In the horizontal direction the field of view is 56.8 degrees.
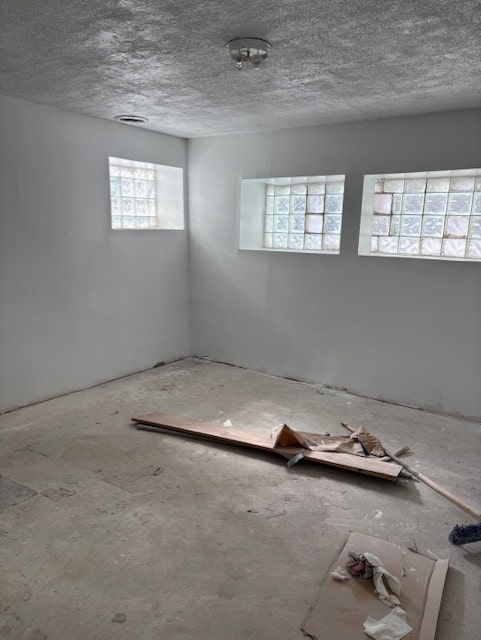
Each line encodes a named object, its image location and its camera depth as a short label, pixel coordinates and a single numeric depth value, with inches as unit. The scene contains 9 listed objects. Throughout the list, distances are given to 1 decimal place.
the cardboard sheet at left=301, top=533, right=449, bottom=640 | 75.3
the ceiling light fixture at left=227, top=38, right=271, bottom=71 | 95.7
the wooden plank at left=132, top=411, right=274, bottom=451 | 136.6
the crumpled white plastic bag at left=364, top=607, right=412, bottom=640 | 74.0
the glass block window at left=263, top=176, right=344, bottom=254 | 196.1
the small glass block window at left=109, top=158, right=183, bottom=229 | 202.1
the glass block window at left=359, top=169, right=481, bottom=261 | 165.3
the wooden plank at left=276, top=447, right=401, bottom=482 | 119.3
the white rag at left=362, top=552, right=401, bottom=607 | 80.9
